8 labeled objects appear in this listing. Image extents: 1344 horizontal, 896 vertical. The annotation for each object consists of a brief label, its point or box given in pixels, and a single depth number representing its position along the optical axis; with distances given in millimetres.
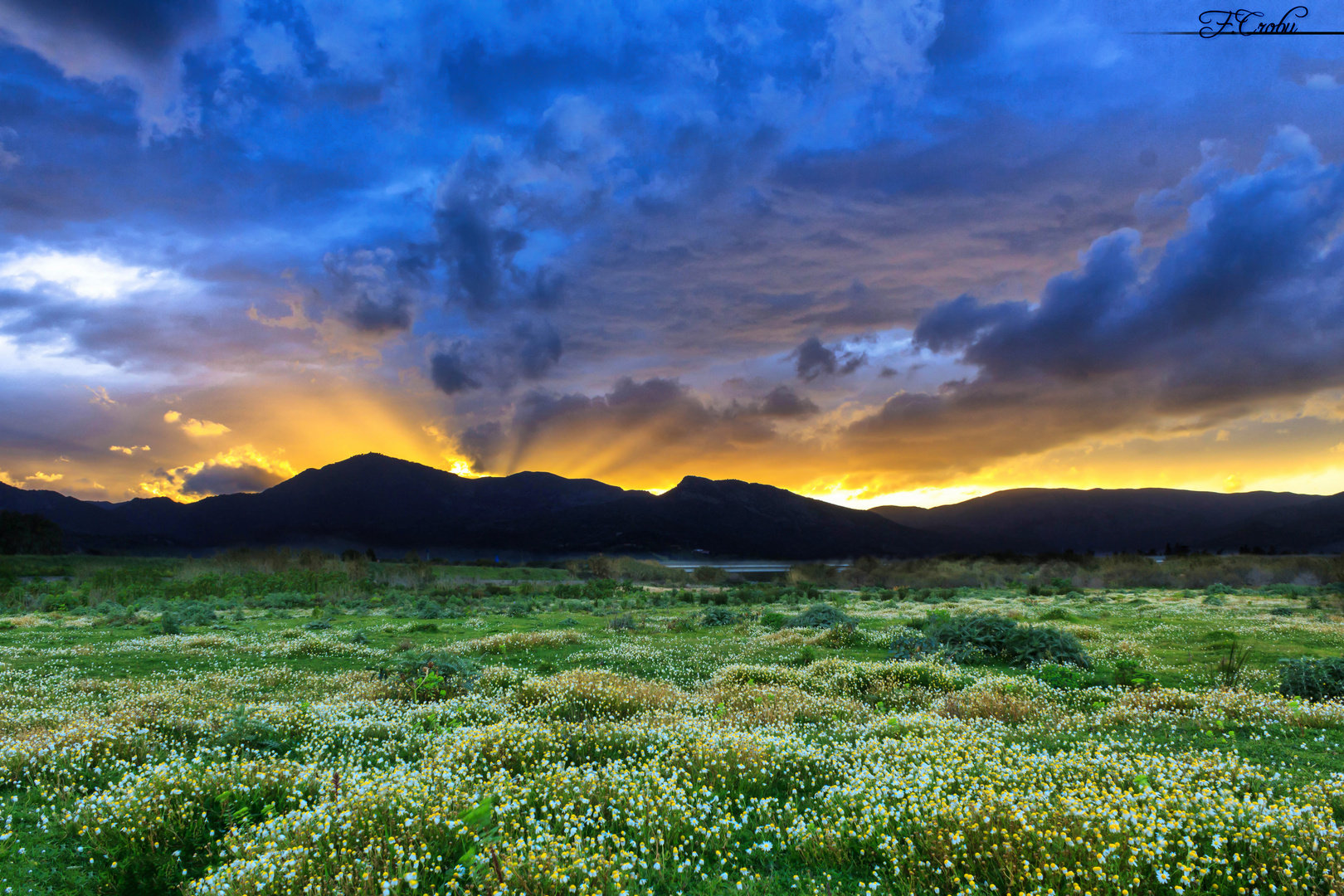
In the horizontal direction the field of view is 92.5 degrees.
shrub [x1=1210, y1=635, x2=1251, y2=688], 14153
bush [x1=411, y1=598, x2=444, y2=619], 39719
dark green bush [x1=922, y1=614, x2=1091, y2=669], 18094
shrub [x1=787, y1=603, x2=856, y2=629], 29641
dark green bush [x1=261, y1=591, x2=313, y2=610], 47125
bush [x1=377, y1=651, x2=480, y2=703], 14523
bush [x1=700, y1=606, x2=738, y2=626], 34469
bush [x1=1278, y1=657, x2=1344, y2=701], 12555
